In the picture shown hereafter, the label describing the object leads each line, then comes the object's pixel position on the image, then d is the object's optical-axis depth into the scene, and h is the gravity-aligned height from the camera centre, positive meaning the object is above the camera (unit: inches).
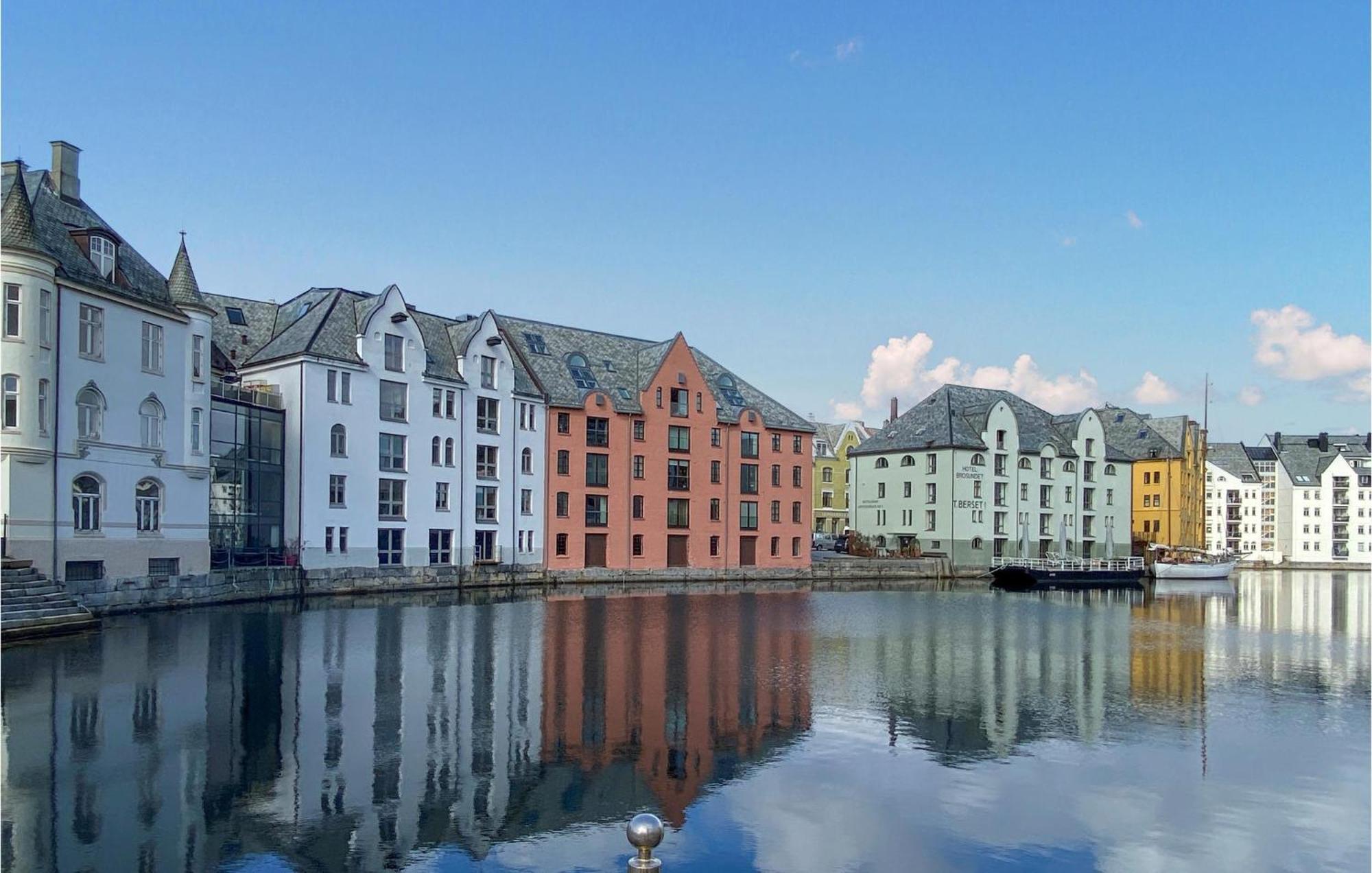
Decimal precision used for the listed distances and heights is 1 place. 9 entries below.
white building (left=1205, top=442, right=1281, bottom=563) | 6535.4 -254.7
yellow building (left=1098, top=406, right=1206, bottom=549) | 4574.3 -19.4
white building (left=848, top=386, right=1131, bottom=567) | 3863.2 -55.7
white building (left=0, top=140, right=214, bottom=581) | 1525.6 +111.9
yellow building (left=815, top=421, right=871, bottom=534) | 5462.6 -47.2
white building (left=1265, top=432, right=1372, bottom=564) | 6569.9 -267.6
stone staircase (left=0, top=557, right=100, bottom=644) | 1323.8 -194.5
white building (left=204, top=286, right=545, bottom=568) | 2352.4 +91.5
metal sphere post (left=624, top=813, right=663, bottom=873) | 376.5 -136.3
